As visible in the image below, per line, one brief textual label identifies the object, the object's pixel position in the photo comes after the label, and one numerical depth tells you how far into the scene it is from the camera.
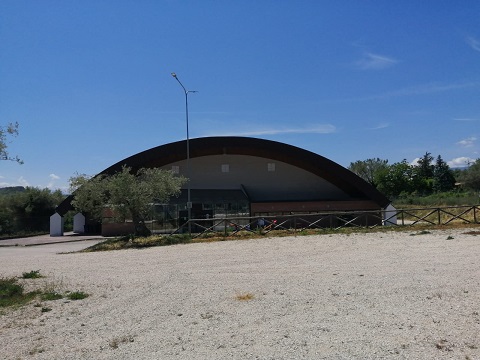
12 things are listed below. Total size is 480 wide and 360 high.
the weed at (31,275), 13.56
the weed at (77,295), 9.98
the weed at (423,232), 24.58
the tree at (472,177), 85.41
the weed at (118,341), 6.49
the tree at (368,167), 120.72
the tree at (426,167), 109.06
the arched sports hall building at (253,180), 45.03
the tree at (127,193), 28.61
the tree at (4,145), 12.40
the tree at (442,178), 97.06
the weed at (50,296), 9.99
